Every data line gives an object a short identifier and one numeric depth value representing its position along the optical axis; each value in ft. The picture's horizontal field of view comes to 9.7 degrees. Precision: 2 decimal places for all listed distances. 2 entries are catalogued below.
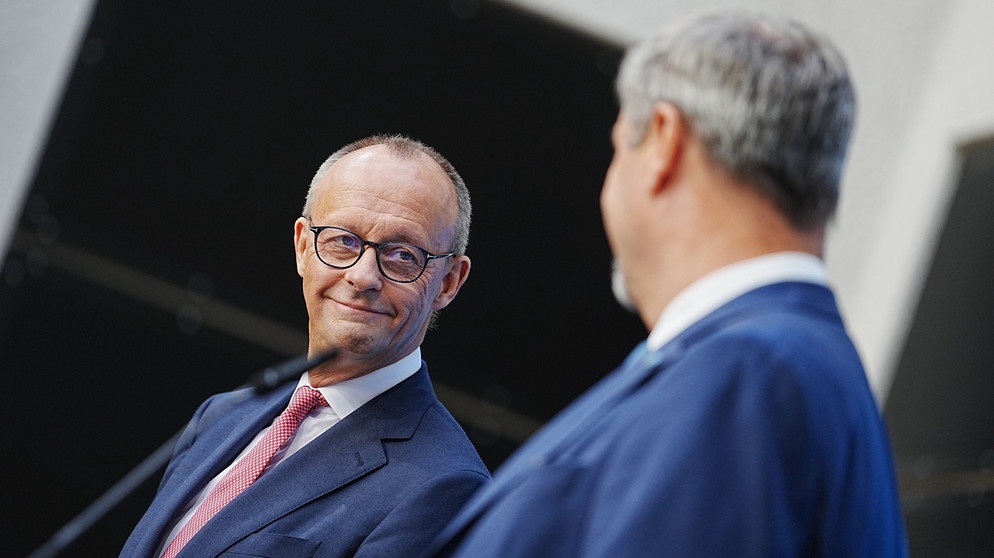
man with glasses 18.70
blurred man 17.68
